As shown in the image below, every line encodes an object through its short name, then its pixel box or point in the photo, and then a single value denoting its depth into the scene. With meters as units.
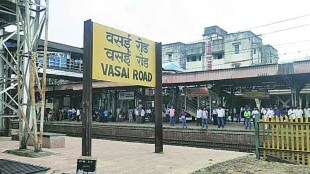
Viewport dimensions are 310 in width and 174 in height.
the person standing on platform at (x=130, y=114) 26.95
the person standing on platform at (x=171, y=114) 19.90
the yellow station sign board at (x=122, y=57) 7.85
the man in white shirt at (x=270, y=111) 16.64
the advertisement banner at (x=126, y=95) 26.69
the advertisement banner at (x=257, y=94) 20.14
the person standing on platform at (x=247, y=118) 17.17
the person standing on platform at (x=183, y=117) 18.64
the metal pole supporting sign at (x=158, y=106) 9.82
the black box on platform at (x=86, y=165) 4.73
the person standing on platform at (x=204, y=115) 18.64
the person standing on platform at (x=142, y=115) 23.33
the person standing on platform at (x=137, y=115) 23.89
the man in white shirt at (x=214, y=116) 20.34
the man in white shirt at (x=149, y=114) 24.83
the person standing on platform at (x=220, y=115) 18.01
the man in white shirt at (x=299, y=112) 15.85
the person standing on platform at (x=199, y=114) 19.04
